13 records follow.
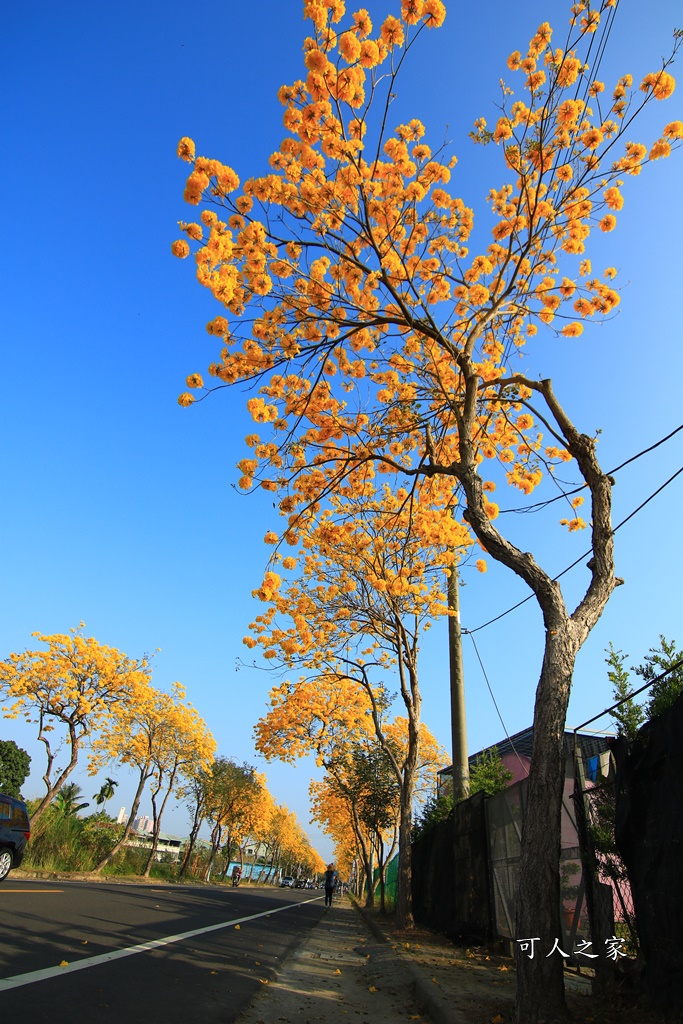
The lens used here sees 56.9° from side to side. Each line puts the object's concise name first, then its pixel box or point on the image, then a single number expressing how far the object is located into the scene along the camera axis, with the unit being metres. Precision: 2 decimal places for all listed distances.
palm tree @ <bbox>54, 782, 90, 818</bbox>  28.30
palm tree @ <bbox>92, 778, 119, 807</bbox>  40.22
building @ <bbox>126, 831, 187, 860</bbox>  90.04
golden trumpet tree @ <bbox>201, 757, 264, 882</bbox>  35.94
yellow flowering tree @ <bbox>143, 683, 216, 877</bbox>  25.98
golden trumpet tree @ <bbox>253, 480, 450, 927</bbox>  9.63
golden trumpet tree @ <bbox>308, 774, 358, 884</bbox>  34.54
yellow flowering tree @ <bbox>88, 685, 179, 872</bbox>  22.84
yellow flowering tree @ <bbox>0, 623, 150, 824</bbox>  20.20
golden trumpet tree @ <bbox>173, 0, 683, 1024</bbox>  4.84
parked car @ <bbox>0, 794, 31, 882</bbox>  9.95
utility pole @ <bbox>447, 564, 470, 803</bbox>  10.23
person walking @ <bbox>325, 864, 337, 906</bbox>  23.95
